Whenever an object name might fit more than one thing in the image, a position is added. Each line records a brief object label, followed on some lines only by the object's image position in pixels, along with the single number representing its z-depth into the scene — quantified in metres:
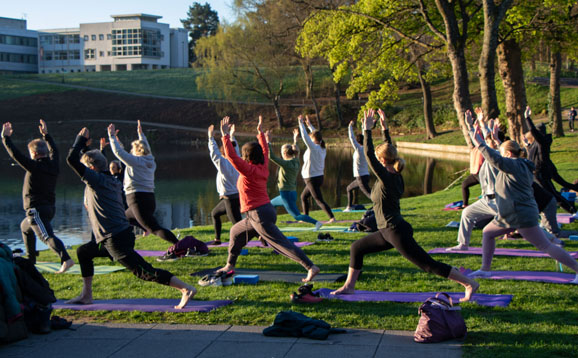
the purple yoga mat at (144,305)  6.97
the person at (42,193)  9.20
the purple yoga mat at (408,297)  6.67
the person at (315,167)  13.08
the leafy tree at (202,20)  108.94
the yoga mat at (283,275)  8.11
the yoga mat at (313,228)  12.32
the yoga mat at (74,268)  9.45
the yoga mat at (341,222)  13.50
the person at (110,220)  6.71
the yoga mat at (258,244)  10.72
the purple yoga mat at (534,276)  7.54
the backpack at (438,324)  5.55
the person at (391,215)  6.46
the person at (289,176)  11.48
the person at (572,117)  37.06
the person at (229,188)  10.50
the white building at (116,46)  104.56
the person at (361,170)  14.17
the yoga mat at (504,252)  9.18
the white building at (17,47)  108.06
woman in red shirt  7.70
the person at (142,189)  9.80
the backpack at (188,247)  10.20
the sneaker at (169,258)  10.13
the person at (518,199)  6.87
